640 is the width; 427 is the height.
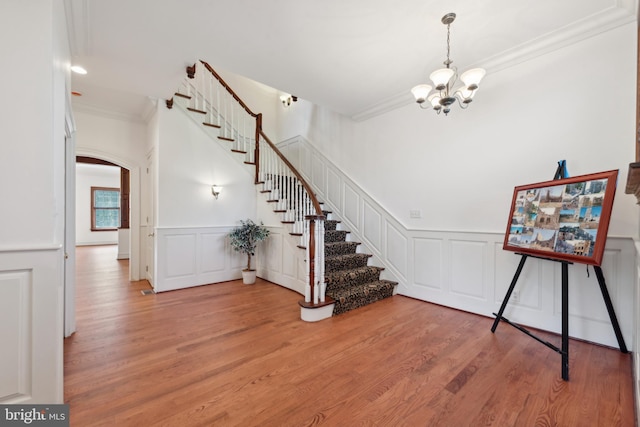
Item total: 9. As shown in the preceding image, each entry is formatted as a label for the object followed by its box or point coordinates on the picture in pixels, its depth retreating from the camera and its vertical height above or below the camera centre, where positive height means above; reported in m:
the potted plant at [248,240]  4.68 -0.43
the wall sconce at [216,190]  4.74 +0.47
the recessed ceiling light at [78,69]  3.23 +1.84
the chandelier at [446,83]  2.18 +1.15
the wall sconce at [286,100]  6.31 +2.84
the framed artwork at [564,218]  1.94 -0.03
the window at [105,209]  10.84 +0.33
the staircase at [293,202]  3.20 +0.23
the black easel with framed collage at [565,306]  1.97 -0.75
